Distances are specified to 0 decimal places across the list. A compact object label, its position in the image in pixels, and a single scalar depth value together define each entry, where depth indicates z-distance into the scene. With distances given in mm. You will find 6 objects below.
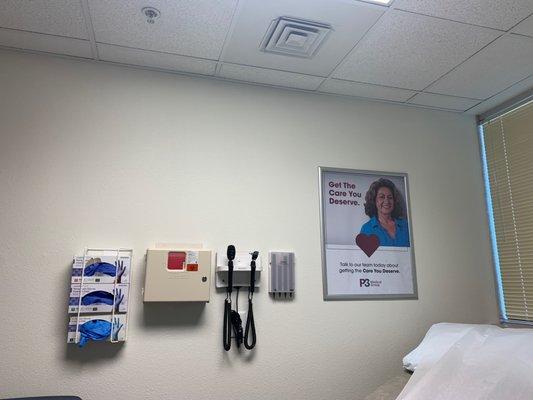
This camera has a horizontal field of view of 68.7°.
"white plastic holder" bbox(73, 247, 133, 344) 1673
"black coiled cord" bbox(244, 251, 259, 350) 1868
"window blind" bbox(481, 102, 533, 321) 2232
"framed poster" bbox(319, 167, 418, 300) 2111
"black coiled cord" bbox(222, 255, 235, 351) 1840
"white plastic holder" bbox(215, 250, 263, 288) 1909
